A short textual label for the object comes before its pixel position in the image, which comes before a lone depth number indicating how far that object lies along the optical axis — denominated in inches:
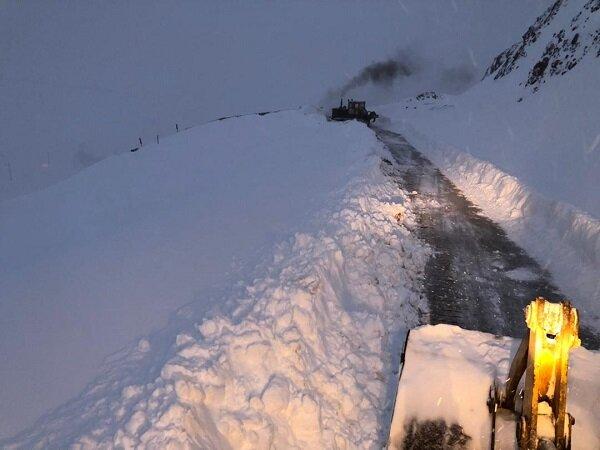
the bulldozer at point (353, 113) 1310.3
